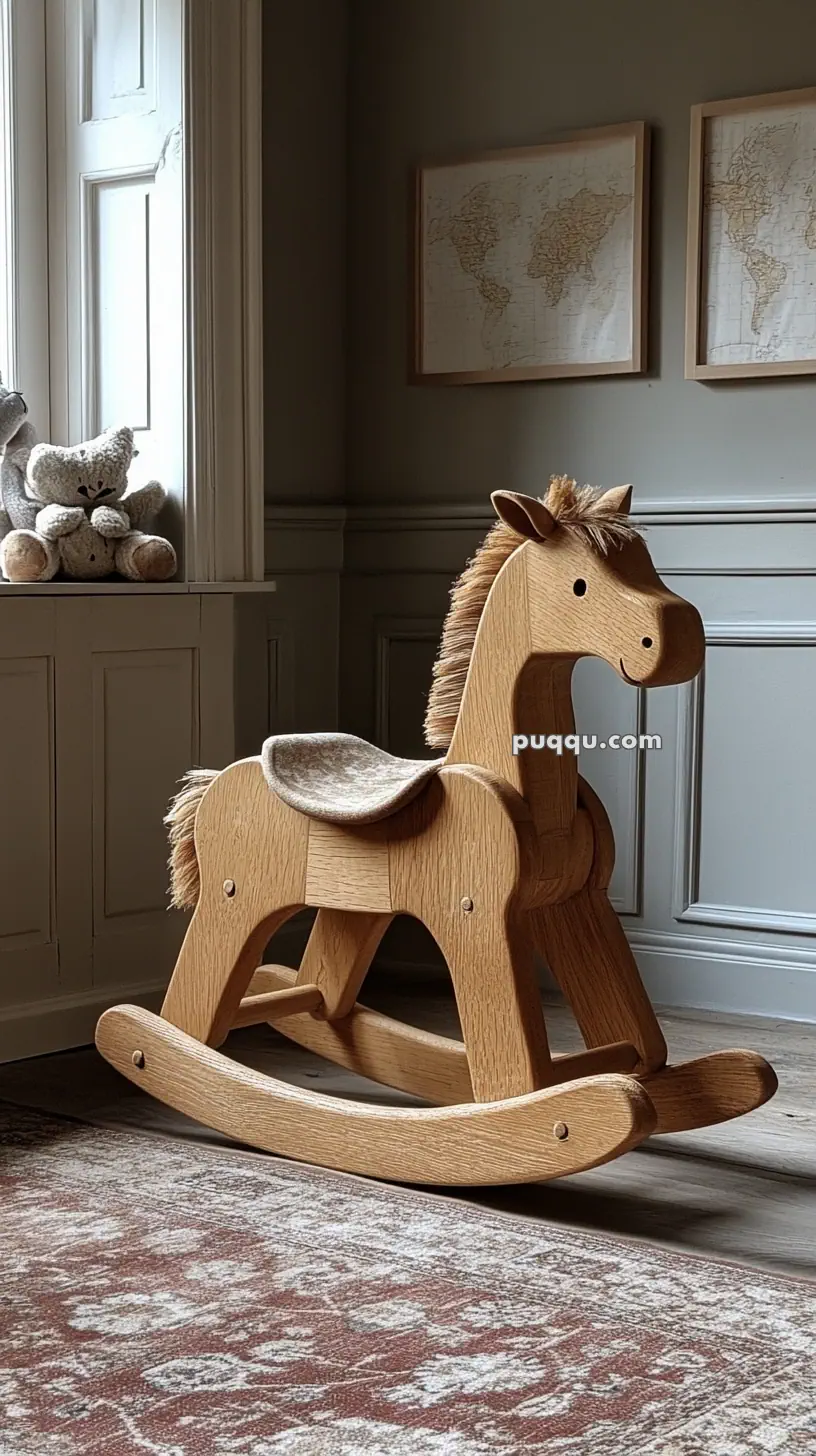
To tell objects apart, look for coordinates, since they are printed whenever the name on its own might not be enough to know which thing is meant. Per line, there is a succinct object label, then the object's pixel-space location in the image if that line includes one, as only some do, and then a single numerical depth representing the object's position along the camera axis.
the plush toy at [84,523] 2.93
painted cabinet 2.84
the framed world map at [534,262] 3.22
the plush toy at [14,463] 3.02
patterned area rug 1.51
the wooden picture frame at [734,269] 3.07
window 3.09
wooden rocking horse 2.09
